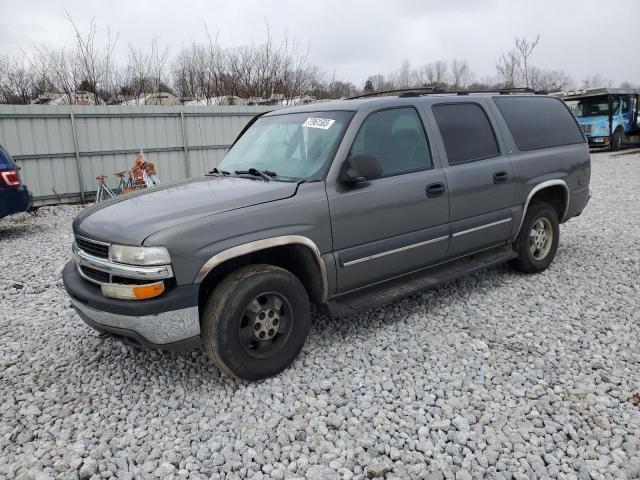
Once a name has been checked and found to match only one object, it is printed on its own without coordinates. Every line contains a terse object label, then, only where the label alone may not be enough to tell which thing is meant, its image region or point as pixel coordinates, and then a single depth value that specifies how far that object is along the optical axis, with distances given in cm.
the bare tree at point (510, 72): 3975
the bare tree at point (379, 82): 5021
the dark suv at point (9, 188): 761
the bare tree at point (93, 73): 1527
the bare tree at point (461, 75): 5731
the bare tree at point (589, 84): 6691
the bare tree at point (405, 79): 5600
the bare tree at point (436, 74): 5763
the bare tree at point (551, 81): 5925
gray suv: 303
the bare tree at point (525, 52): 3636
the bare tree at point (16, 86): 1630
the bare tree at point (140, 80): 1636
